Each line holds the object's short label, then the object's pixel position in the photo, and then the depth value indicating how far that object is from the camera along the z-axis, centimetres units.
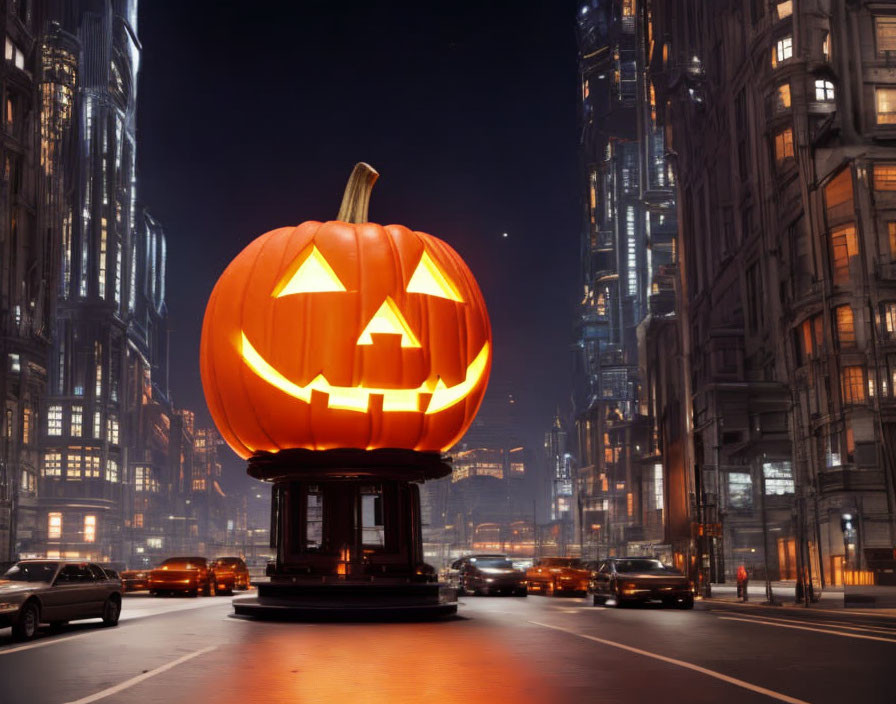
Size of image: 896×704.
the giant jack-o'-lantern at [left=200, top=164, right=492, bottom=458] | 1967
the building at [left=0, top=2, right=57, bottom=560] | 10856
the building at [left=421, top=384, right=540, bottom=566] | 17475
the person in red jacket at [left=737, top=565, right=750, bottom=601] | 3554
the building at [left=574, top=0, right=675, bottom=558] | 14225
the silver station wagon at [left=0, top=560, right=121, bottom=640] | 1828
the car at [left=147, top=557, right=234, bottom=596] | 3778
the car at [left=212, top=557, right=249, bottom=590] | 4438
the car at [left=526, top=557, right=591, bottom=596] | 4097
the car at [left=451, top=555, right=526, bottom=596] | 3850
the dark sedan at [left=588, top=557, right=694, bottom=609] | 2780
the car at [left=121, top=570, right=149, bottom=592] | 4438
